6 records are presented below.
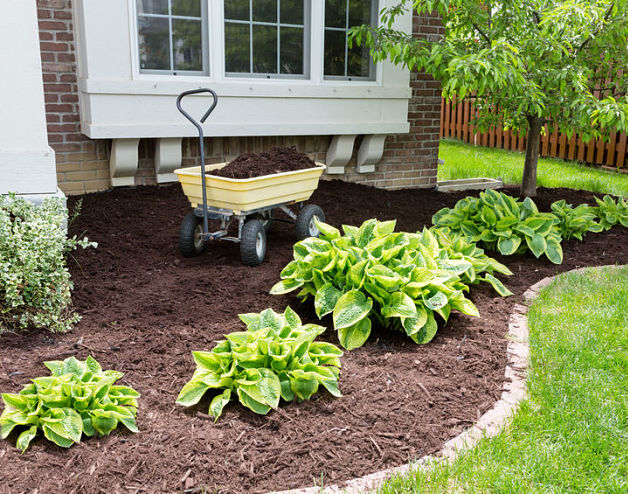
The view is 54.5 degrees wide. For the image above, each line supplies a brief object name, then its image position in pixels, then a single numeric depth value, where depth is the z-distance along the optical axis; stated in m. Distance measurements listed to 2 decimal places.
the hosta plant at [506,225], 4.51
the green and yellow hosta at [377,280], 3.13
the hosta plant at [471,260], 3.82
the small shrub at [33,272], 3.06
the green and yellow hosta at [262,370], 2.51
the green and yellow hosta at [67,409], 2.23
